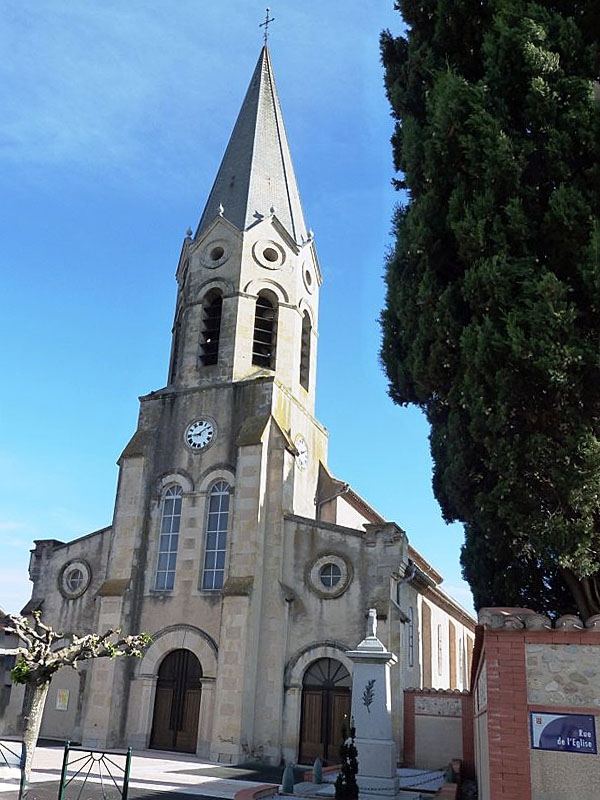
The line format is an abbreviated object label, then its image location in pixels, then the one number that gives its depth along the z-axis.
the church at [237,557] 19.86
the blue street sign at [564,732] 7.70
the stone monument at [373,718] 13.40
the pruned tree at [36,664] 10.47
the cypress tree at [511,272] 10.20
